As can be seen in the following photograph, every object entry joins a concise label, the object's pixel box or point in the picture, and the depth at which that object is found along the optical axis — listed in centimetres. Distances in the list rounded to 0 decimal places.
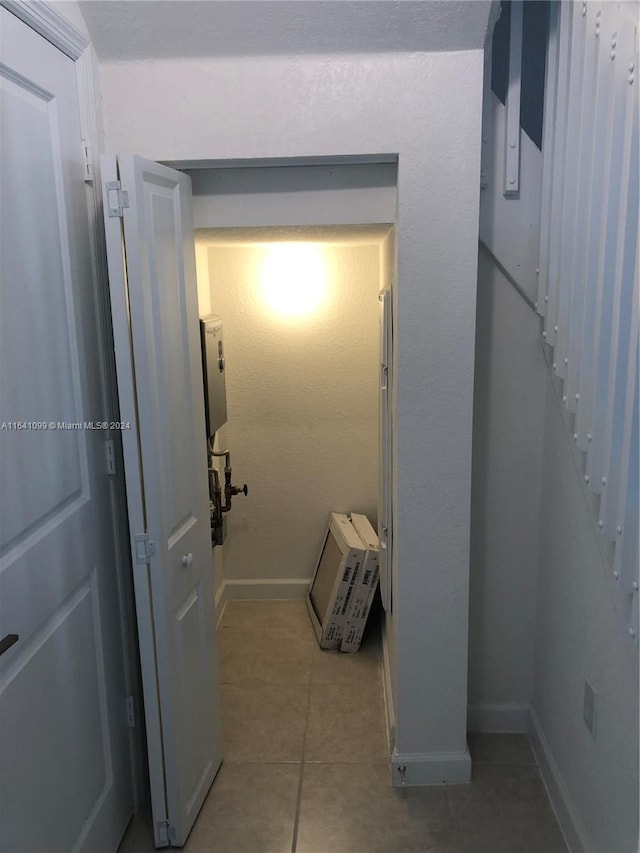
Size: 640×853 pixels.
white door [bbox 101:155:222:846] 166
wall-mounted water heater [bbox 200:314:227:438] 252
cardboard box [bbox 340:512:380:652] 294
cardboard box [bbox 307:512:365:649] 295
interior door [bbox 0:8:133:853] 142
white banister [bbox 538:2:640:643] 138
